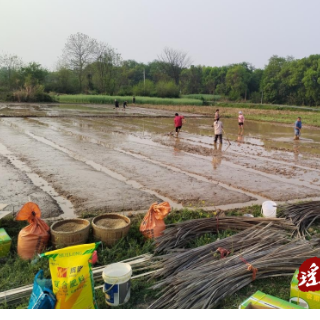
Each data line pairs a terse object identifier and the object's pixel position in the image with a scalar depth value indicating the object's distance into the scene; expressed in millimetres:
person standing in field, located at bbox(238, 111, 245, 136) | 19178
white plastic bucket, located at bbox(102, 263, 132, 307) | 3387
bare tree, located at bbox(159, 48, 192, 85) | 83125
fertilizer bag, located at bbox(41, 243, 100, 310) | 3148
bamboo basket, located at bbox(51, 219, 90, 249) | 4457
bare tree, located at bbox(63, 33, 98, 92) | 65812
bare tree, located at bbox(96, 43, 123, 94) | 65500
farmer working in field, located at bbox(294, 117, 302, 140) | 17266
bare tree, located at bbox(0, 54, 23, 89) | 62062
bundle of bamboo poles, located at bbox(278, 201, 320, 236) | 5366
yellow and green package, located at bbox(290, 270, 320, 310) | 3246
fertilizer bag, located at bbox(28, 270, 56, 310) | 2992
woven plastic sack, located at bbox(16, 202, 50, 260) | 4414
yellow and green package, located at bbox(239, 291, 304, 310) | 3006
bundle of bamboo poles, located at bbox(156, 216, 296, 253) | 4719
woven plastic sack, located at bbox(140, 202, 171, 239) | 4891
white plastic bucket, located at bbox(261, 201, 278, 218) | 5797
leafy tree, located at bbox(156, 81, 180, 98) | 63281
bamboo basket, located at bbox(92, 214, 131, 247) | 4703
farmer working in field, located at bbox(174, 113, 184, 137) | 17123
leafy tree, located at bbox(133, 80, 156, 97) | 63531
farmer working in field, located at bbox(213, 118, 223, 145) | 14430
